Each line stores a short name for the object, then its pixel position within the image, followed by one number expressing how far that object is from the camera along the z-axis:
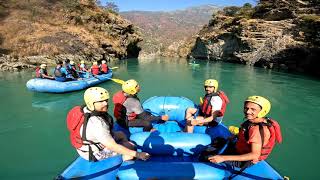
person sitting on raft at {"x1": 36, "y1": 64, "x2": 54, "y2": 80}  10.39
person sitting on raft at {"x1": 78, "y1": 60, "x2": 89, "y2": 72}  12.49
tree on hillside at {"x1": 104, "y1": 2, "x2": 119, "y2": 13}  75.65
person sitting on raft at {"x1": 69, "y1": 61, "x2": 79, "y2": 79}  11.30
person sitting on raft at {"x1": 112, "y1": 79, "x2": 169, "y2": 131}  4.57
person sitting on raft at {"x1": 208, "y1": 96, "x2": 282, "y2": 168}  2.89
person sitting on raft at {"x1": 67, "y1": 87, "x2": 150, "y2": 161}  2.89
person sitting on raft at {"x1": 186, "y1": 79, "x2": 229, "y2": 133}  4.75
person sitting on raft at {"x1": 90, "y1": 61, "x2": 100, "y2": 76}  12.47
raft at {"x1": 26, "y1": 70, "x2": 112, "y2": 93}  10.05
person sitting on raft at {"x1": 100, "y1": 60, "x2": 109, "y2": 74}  13.10
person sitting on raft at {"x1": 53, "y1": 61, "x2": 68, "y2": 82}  10.27
